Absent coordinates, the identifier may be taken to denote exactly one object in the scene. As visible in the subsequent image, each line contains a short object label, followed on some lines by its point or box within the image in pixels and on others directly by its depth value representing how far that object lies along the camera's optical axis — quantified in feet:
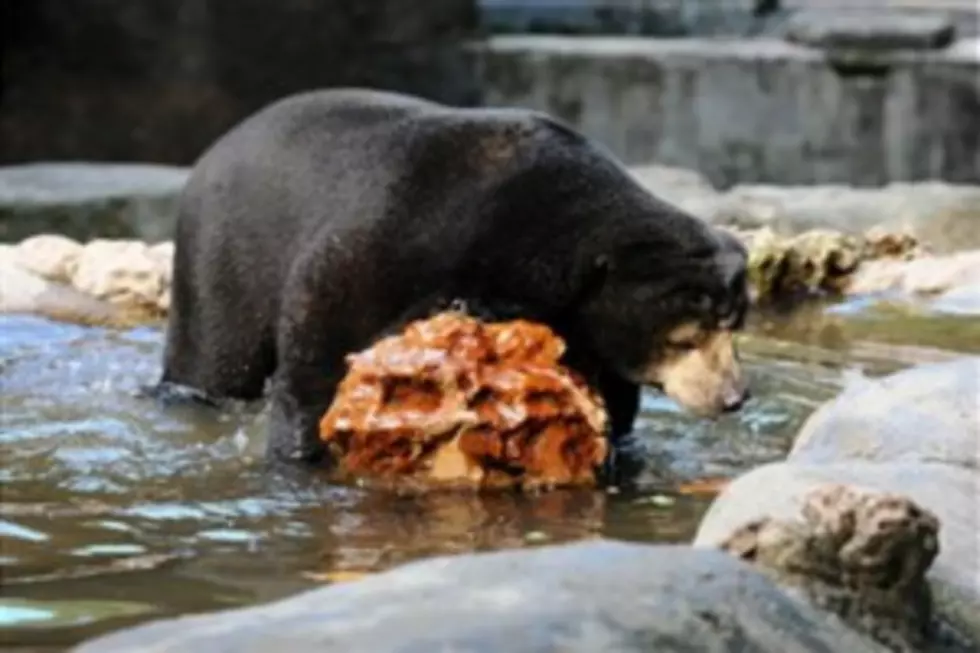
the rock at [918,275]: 43.78
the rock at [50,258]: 42.96
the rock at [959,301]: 41.42
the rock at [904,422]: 20.31
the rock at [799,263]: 45.03
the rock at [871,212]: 50.26
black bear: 27.30
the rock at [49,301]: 41.09
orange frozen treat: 25.91
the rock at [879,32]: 64.49
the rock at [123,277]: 42.29
